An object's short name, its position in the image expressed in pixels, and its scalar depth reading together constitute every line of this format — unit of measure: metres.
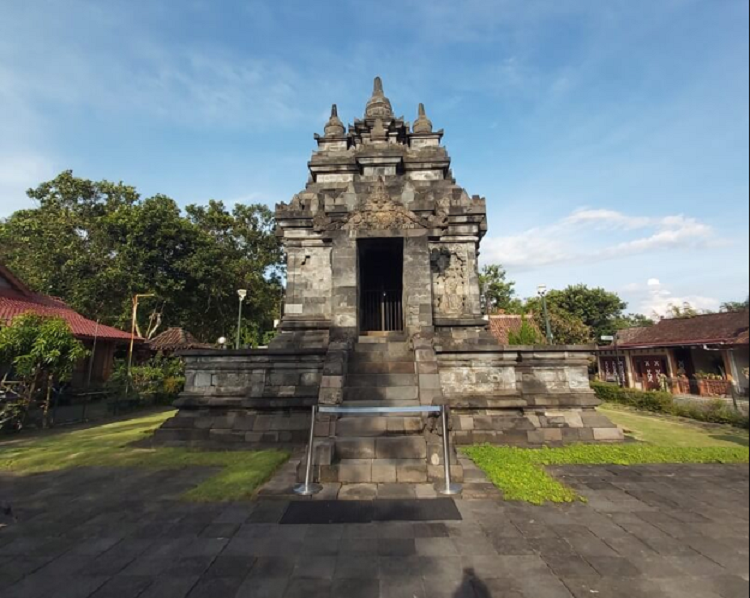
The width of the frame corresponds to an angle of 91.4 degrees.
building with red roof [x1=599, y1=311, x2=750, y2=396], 20.91
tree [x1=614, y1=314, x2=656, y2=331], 46.70
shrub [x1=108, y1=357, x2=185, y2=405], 17.80
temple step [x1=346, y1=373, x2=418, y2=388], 8.23
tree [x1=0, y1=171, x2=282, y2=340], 25.88
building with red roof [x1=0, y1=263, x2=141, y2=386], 18.98
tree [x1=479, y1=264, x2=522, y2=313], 41.44
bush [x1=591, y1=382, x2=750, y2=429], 12.37
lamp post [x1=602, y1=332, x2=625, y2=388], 28.47
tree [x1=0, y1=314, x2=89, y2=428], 11.26
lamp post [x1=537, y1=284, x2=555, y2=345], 19.86
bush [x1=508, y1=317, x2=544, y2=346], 12.82
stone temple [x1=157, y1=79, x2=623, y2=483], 7.10
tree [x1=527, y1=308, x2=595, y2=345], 33.56
